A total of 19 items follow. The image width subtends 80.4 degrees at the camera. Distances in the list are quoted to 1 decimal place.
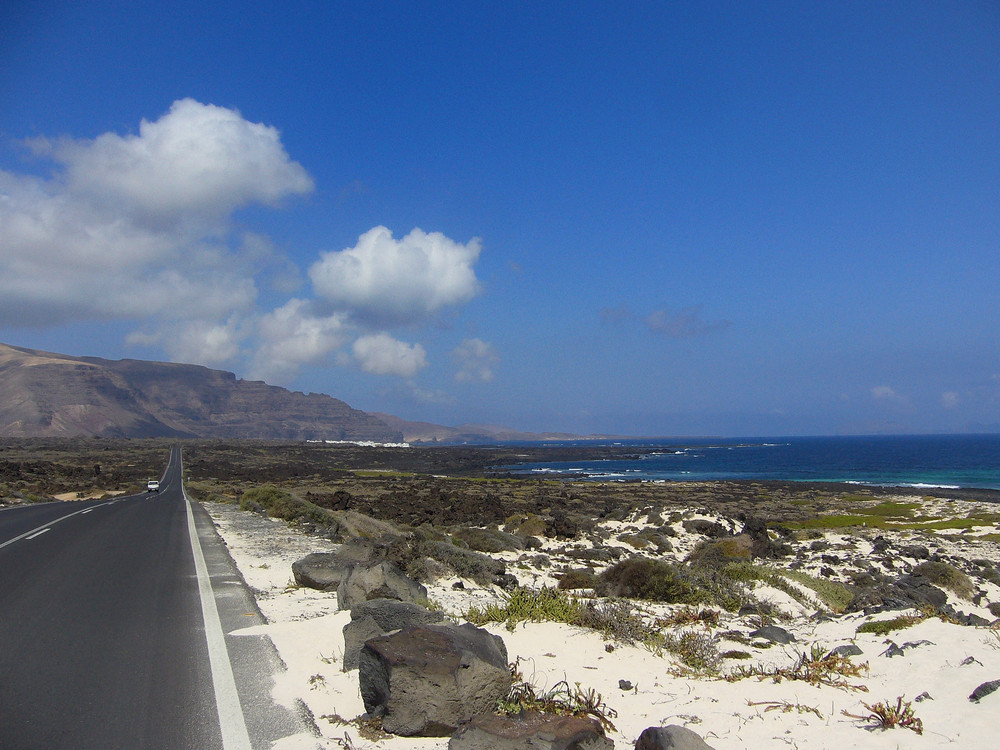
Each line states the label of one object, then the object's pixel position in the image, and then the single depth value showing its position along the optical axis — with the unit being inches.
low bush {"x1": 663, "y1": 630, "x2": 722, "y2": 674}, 252.2
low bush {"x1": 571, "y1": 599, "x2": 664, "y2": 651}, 276.8
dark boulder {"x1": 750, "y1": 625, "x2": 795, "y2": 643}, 309.3
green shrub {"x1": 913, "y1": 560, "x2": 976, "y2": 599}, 569.9
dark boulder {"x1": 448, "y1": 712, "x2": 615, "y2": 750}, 155.5
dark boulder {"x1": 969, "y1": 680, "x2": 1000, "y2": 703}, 200.5
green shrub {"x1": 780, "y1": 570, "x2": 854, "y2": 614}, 474.6
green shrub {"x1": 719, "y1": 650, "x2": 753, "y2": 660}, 270.7
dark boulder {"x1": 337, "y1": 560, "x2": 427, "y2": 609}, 319.3
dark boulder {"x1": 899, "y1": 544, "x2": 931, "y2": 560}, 871.1
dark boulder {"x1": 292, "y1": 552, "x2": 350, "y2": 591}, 385.4
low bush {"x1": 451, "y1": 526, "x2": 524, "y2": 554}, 727.7
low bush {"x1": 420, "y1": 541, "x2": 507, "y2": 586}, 478.0
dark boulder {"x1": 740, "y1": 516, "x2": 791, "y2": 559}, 831.1
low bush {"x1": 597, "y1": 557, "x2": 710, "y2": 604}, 407.6
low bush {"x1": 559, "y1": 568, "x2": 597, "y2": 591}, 453.7
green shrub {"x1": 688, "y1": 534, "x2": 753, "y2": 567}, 642.2
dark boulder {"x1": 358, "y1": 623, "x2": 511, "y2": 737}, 182.1
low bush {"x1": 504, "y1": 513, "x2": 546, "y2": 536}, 965.8
